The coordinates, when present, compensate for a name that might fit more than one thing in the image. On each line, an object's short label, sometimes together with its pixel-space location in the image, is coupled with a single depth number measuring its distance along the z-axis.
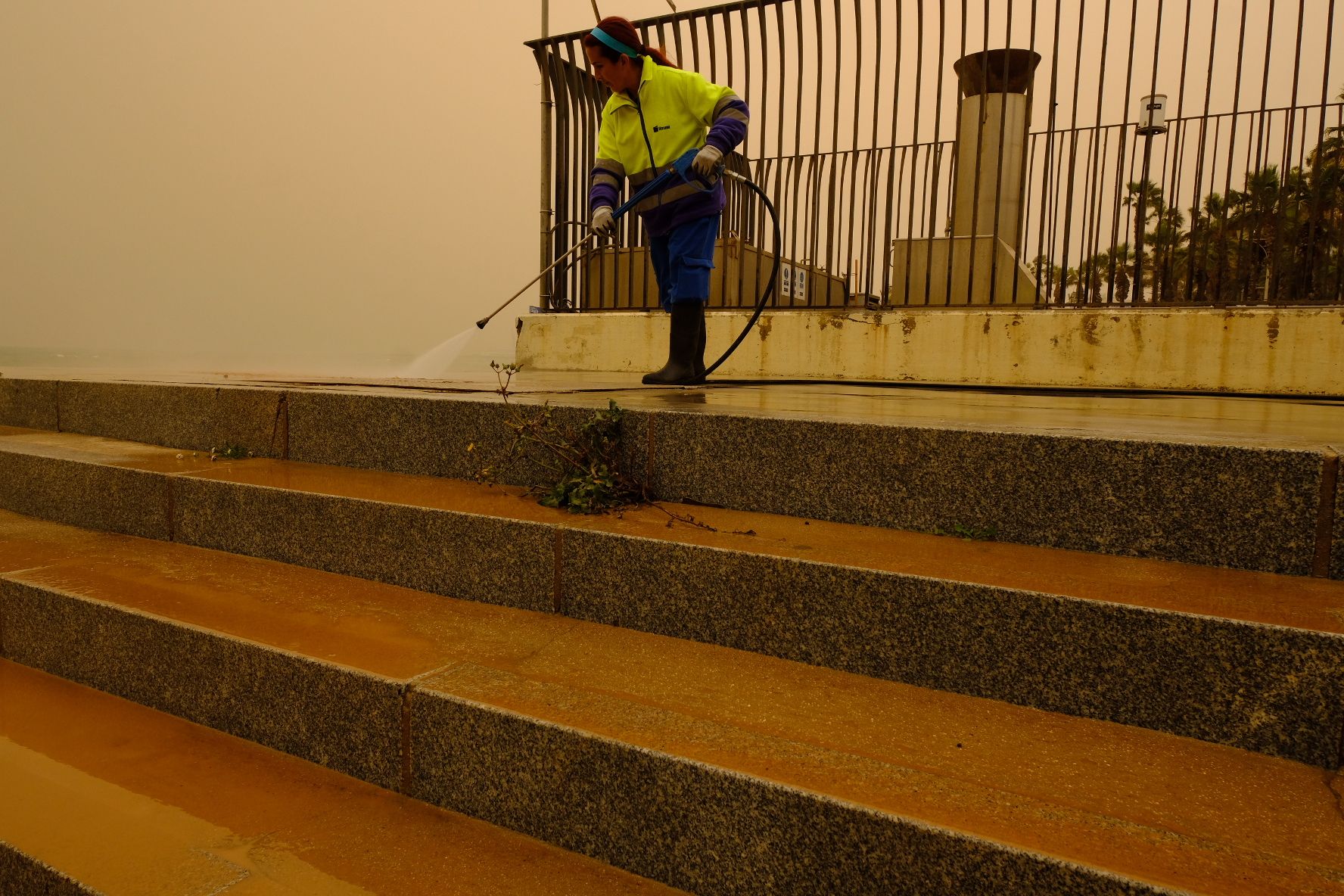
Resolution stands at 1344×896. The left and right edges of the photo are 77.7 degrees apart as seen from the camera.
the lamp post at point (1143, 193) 4.41
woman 3.97
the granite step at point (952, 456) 1.77
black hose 4.13
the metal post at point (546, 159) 7.00
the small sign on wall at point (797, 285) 7.88
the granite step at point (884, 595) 1.44
